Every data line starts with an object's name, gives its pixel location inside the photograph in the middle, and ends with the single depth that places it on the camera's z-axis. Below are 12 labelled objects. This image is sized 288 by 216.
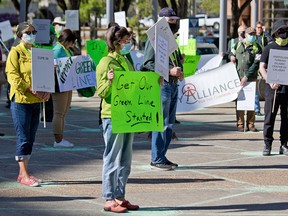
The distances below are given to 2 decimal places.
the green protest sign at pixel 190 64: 20.38
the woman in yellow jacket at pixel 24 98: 10.36
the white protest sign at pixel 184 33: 21.81
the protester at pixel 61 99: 13.62
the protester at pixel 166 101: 11.52
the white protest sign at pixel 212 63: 21.41
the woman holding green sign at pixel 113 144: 8.97
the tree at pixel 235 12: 40.09
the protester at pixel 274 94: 12.76
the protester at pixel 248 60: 16.34
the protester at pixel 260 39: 18.35
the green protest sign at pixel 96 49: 18.96
